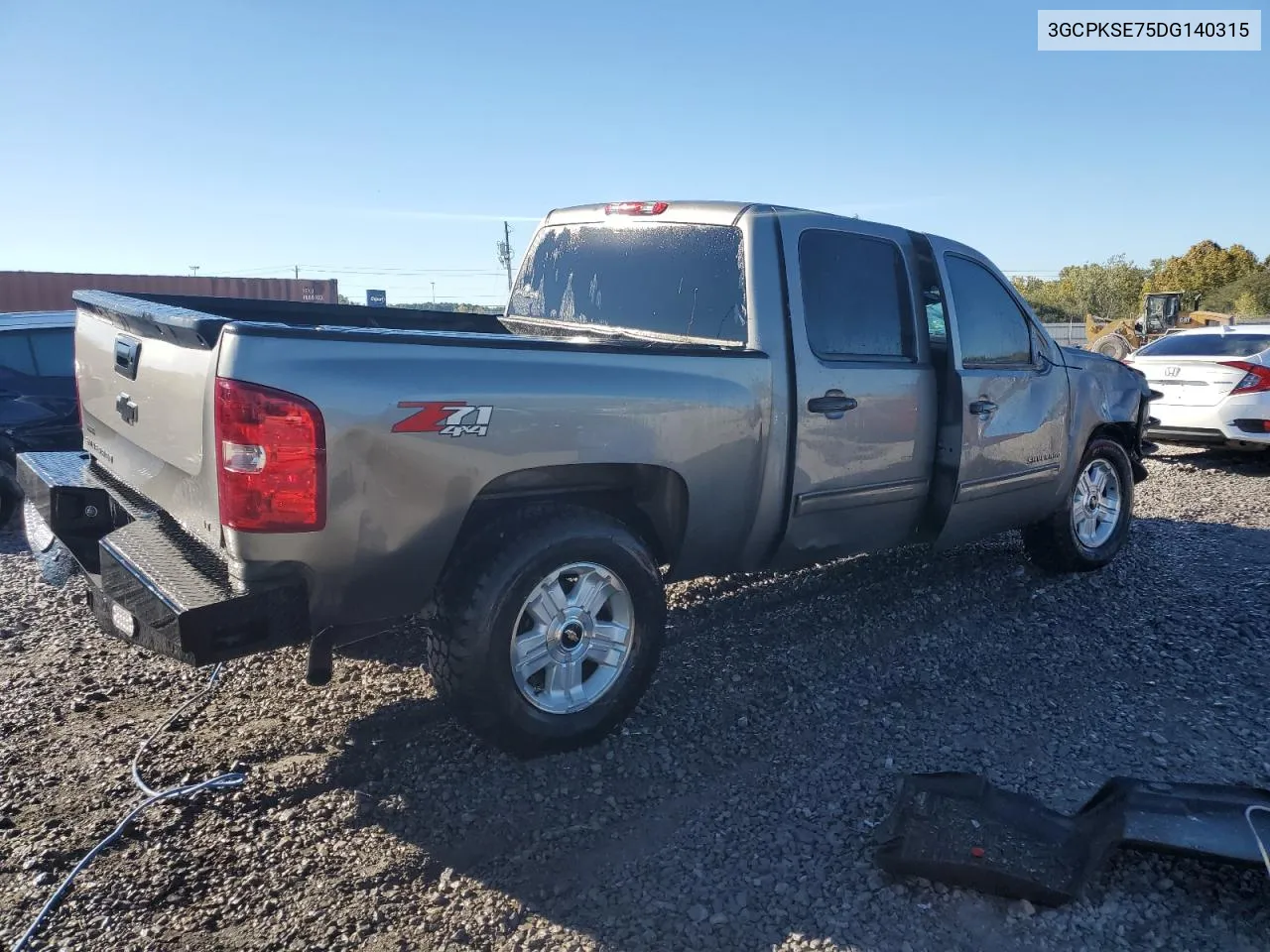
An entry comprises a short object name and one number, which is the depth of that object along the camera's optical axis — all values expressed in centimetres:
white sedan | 909
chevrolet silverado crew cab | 275
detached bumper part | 261
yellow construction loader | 2153
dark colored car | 665
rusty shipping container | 2303
